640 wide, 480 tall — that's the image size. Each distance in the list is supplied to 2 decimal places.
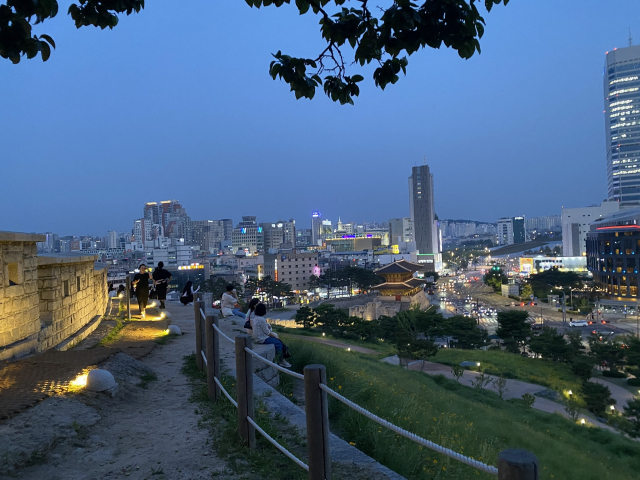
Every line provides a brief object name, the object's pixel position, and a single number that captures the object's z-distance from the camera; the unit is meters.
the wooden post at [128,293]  13.48
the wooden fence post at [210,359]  5.54
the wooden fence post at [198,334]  7.21
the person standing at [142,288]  13.52
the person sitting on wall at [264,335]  7.72
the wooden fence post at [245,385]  4.08
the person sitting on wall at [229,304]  14.04
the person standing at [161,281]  13.94
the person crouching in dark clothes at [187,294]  14.81
